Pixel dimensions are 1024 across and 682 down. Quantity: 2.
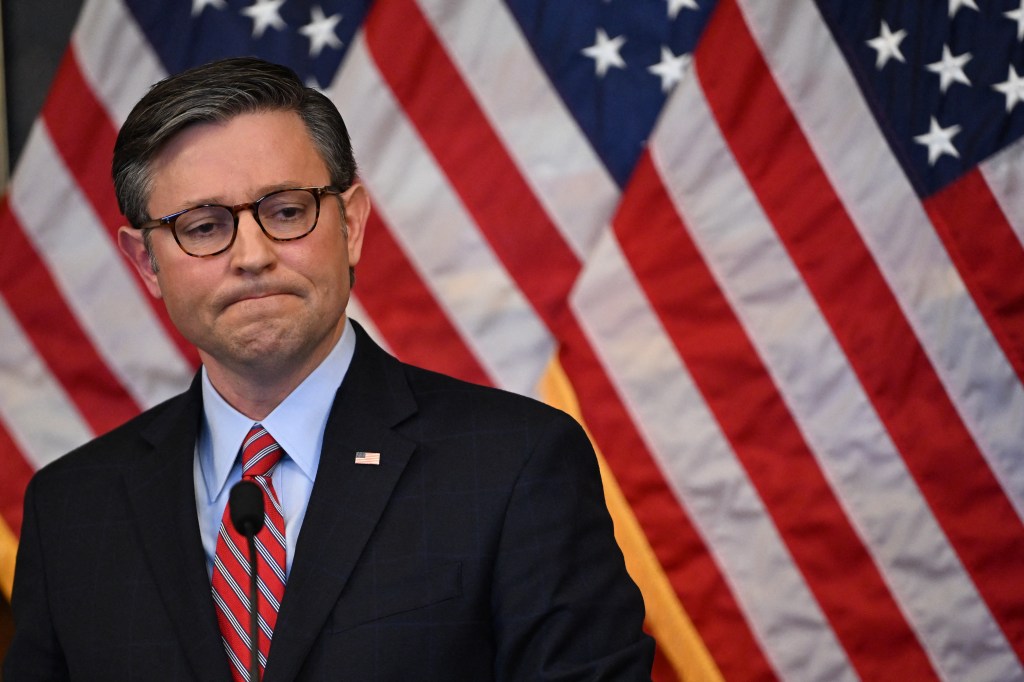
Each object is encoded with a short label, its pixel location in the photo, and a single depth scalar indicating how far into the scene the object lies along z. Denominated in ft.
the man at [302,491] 14.80
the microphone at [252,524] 14.31
